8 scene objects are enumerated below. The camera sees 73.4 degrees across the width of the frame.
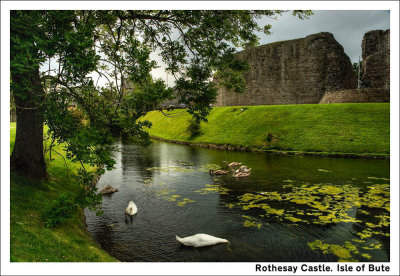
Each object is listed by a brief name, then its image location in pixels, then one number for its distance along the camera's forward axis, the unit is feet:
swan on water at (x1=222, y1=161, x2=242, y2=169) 65.35
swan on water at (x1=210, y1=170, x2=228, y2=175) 59.23
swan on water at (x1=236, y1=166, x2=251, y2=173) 58.23
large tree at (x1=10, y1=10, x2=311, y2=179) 19.80
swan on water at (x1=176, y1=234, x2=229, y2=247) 26.99
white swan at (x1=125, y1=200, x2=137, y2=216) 35.36
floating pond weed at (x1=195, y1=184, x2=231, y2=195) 46.11
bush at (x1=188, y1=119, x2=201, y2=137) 130.17
